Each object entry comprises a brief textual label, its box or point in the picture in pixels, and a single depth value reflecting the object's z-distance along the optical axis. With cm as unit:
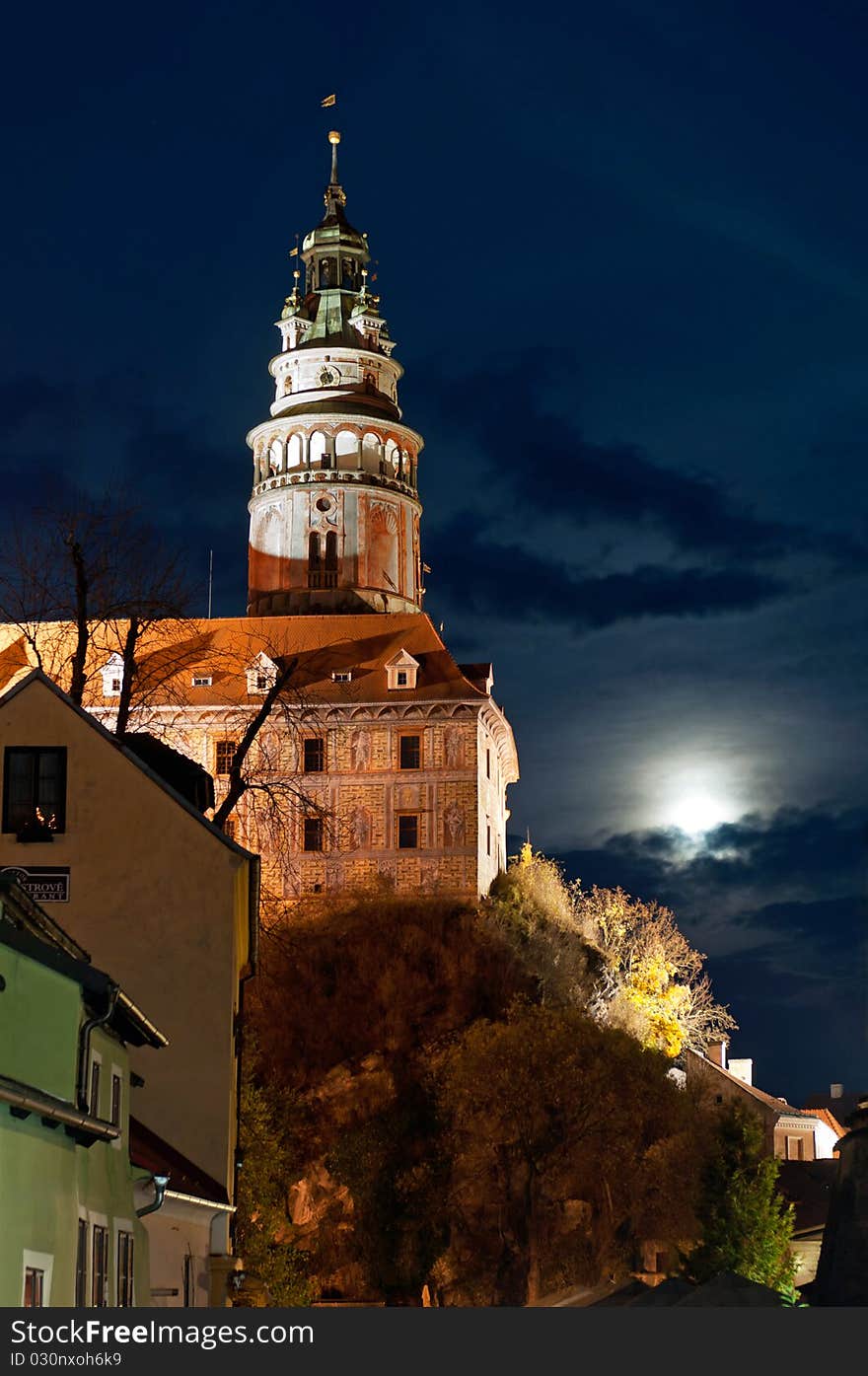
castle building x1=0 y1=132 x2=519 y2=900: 8688
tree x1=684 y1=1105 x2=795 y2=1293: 7250
